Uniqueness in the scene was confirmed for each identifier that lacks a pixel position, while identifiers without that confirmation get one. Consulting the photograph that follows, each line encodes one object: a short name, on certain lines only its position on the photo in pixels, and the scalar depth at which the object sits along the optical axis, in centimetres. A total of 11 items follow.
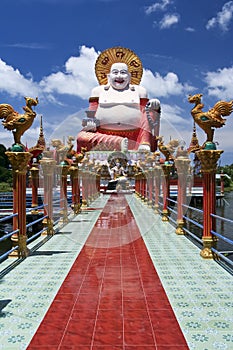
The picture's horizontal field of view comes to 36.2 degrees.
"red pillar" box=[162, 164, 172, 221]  820
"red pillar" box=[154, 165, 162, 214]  1018
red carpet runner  243
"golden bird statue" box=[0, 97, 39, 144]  483
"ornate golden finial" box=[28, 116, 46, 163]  1133
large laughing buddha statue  2523
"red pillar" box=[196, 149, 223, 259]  477
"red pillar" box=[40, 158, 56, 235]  703
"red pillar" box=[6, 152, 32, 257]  491
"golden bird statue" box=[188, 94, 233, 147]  467
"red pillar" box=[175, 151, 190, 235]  681
